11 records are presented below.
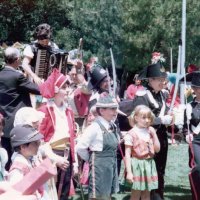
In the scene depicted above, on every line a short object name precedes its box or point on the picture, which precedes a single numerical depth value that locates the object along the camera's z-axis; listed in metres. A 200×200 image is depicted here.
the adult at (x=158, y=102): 8.88
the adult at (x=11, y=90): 8.07
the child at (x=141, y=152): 8.54
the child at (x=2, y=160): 5.43
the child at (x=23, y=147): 5.30
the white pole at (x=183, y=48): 9.25
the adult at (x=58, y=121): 7.45
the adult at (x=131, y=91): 18.56
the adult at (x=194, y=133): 8.94
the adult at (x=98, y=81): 9.37
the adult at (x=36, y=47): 9.61
